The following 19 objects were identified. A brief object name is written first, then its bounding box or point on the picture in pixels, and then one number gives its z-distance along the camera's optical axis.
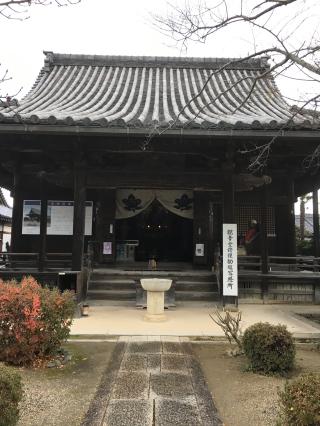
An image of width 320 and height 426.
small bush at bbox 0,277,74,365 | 5.39
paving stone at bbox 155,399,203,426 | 3.87
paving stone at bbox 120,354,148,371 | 5.46
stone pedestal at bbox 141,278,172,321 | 8.88
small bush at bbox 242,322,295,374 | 5.27
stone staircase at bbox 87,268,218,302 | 11.02
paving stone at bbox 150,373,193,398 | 4.57
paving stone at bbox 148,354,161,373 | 5.39
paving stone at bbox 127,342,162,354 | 6.36
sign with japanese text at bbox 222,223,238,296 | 10.11
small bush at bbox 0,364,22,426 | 3.20
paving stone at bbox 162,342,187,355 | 6.35
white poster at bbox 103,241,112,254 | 13.92
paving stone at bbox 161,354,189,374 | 5.44
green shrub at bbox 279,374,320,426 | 3.12
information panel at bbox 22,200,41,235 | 13.02
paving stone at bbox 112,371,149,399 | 4.50
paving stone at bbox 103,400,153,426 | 3.84
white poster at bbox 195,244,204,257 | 14.09
